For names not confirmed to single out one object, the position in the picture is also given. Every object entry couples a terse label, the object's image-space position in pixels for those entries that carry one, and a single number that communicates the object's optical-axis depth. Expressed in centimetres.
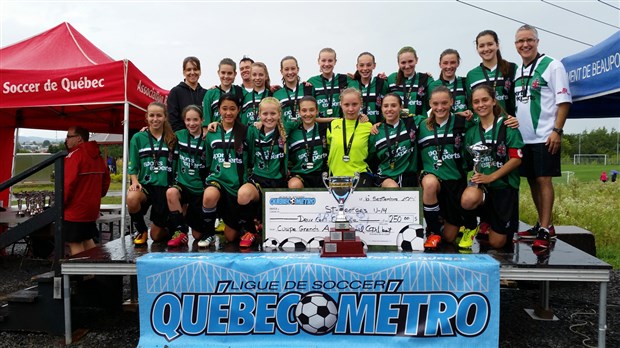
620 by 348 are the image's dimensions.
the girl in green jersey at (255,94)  533
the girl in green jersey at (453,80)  500
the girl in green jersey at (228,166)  450
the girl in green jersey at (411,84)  520
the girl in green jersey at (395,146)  441
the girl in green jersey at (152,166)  466
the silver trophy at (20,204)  721
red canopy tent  538
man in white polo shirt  437
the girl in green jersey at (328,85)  534
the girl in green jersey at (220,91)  541
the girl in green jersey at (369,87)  528
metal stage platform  345
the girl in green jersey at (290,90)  528
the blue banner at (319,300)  346
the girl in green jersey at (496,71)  468
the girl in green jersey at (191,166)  465
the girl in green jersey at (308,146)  466
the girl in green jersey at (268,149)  456
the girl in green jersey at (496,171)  409
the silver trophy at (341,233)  362
